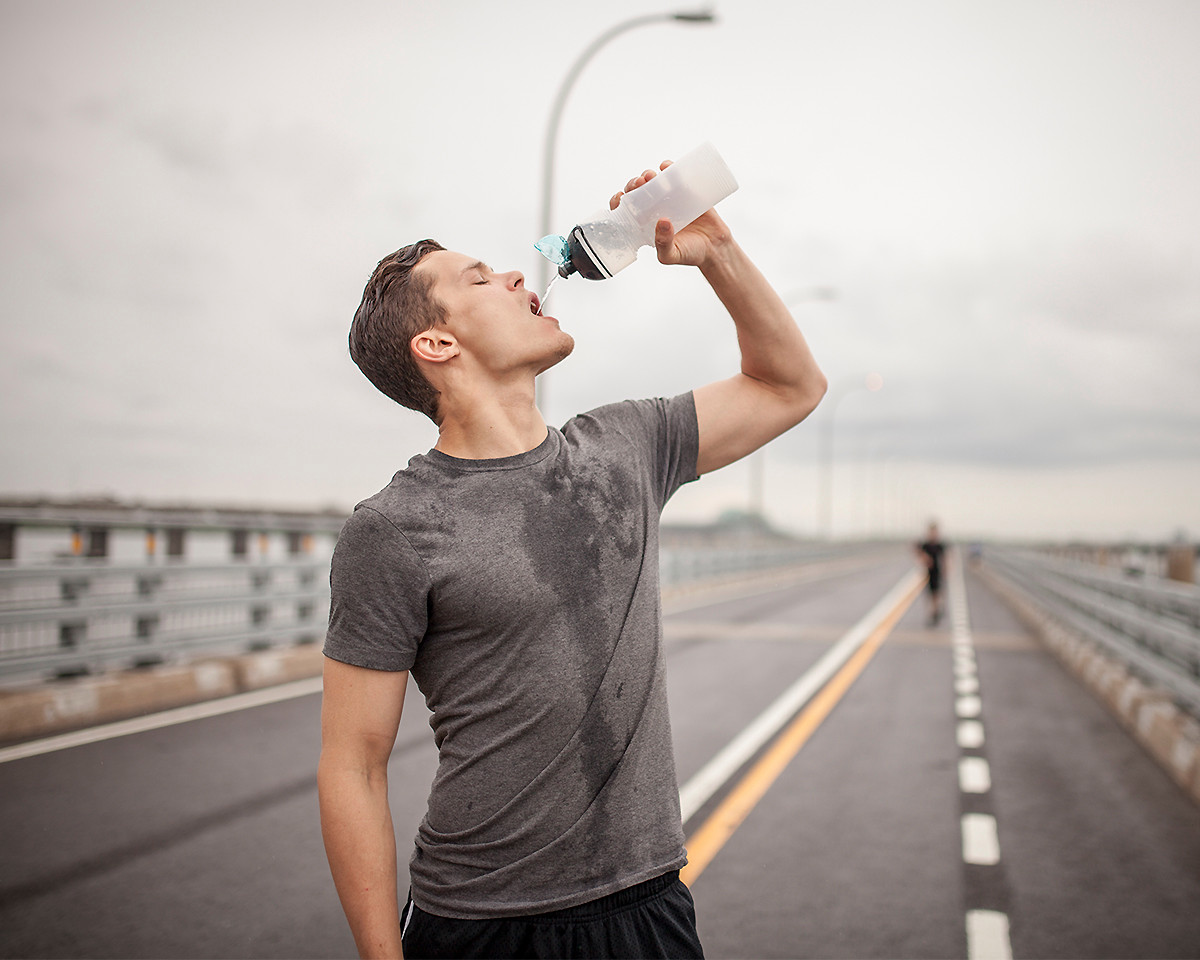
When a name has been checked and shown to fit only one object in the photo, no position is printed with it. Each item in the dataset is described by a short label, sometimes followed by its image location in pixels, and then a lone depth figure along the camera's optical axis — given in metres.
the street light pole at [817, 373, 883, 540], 45.60
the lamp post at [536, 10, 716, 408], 13.53
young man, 1.82
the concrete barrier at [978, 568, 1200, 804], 7.12
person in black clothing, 19.77
